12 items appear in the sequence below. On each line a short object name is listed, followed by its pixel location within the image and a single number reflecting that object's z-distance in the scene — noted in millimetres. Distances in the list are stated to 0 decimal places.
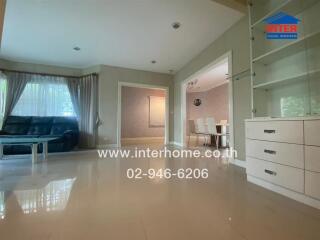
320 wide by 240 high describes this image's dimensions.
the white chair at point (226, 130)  5446
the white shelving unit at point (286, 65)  2010
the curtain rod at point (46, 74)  4825
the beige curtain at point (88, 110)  5305
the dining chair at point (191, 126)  7469
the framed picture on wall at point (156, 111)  8016
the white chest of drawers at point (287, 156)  1555
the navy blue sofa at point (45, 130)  4177
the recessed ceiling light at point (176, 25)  3381
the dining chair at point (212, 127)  5251
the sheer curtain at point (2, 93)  4660
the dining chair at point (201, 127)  5831
